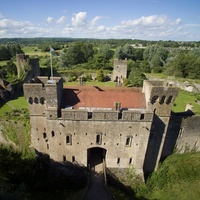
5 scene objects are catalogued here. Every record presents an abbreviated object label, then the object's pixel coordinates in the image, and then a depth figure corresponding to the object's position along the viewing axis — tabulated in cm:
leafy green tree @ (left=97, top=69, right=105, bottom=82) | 6625
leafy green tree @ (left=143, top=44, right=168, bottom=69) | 8831
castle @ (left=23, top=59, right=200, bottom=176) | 1964
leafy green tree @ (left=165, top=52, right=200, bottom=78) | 6712
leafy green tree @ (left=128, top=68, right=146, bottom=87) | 5609
